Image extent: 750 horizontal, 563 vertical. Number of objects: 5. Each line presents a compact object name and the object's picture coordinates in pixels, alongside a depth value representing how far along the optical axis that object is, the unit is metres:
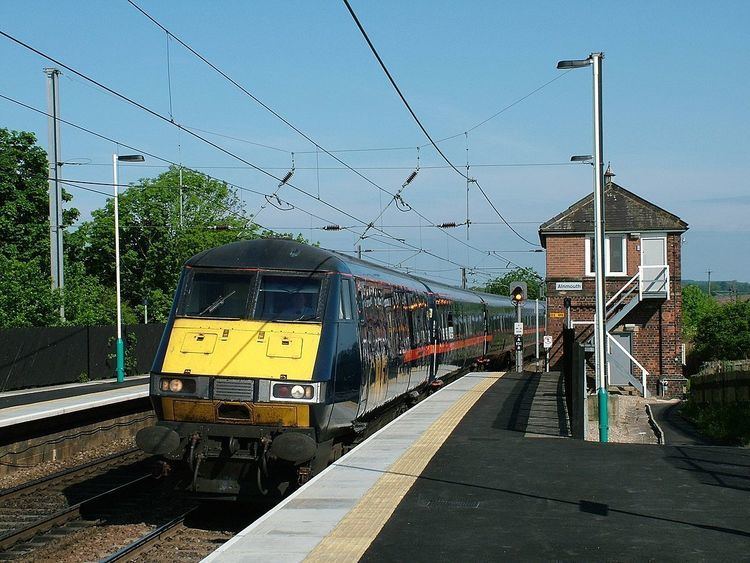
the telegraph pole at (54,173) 36.19
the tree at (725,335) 55.78
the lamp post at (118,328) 31.88
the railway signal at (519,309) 30.77
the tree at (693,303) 122.82
